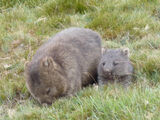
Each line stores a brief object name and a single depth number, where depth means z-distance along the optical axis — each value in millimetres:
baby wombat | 10039
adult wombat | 8703
